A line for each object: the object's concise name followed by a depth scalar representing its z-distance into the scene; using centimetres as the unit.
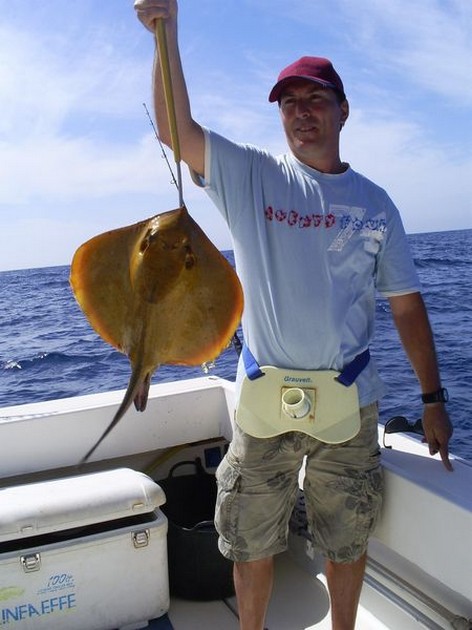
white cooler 282
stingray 183
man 246
